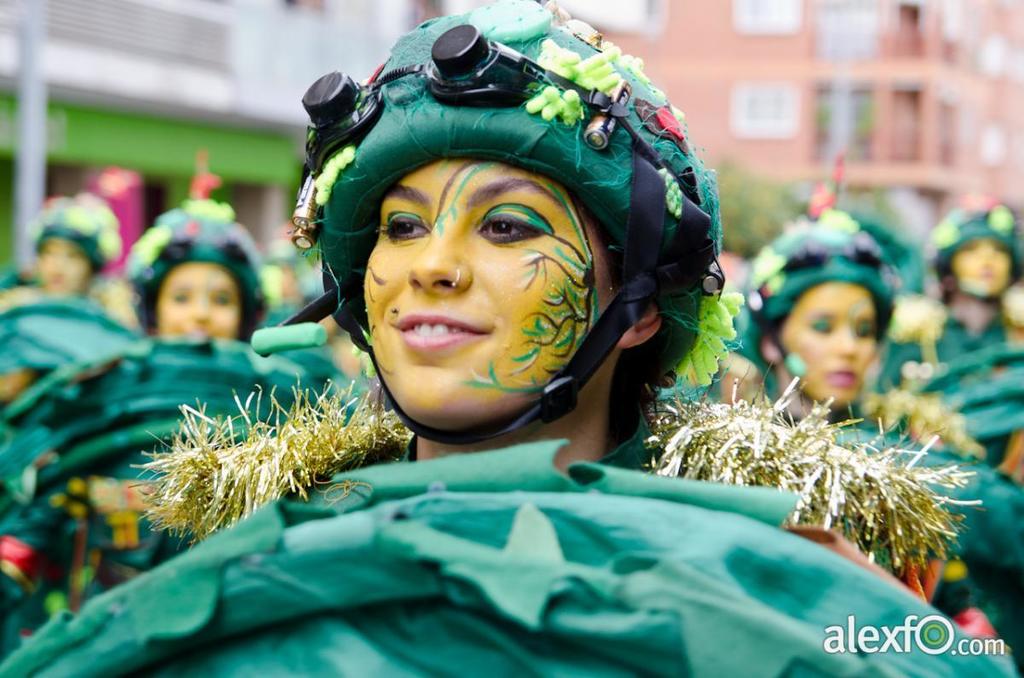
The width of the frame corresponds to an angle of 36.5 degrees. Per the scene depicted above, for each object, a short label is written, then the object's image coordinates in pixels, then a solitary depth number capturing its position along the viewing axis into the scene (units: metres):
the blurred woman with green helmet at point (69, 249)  10.87
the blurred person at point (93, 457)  6.33
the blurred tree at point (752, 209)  31.11
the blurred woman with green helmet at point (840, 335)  6.12
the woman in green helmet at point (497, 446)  1.89
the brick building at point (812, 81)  41.62
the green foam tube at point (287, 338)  2.91
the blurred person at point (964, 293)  10.40
